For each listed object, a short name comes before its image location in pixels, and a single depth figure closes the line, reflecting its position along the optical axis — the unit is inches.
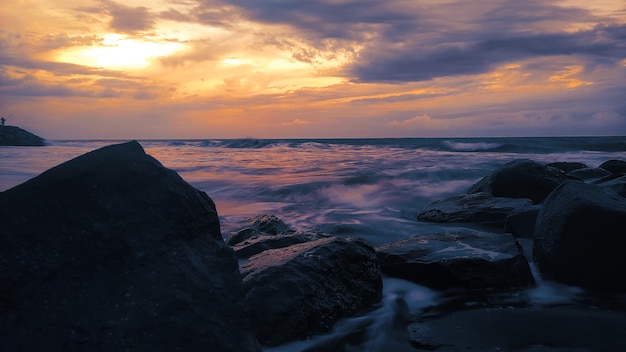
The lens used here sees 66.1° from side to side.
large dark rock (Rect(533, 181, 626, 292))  140.8
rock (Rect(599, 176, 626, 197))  264.9
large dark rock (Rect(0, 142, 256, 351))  73.9
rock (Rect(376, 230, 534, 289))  145.9
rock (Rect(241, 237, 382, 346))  108.1
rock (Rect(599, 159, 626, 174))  477.1
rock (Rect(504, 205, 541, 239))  221.3
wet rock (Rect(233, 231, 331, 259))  181.3
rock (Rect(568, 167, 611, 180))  432.7
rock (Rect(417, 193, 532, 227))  264.5
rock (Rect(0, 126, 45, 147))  1919.3
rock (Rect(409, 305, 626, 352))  102.1
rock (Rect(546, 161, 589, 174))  526.7
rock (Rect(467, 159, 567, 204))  309.0
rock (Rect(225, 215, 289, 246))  222.2
